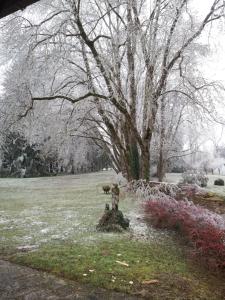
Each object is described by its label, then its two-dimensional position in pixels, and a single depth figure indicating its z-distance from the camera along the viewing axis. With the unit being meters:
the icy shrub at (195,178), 27.88
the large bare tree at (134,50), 12.59
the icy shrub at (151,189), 13.38
